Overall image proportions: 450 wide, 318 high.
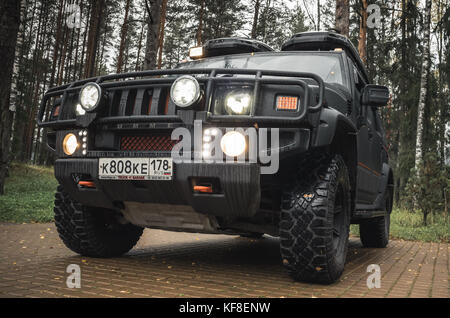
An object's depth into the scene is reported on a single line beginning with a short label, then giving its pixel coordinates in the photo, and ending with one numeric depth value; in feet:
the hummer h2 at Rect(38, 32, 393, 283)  9.54
